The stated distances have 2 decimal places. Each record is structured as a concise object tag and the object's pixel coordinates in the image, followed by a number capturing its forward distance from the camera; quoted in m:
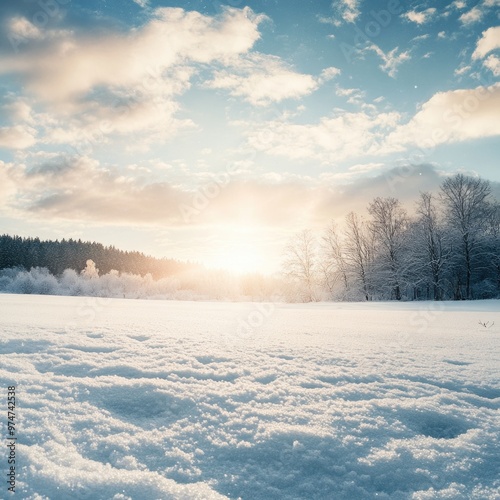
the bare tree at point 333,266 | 37.53
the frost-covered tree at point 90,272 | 62.47
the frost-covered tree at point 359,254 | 35.48
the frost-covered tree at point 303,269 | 38.44
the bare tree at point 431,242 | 32.62
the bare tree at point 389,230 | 34.31
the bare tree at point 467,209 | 31.59
